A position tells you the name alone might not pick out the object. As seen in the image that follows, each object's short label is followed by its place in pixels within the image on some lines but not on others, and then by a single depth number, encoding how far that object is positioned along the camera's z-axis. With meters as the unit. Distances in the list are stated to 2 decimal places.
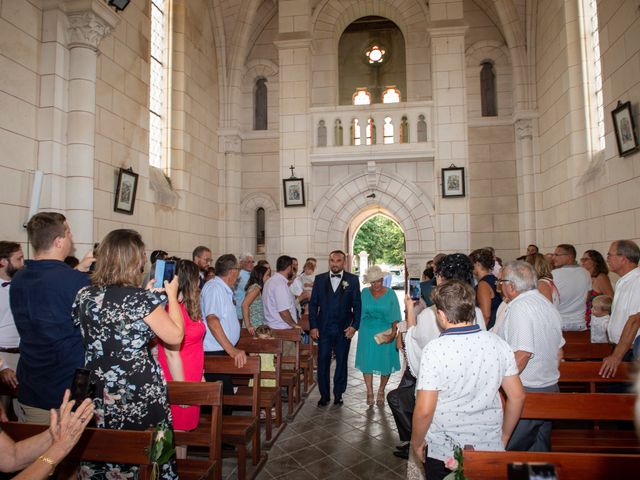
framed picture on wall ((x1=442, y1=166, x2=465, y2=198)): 10.17
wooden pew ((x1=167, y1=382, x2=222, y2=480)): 2.80
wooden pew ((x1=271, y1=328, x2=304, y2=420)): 5.12
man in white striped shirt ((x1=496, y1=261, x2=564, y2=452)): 2.86
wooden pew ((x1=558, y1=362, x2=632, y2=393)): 3.46
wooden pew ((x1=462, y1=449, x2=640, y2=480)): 1.71
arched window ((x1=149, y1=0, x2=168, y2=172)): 9.48
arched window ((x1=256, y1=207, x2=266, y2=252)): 12.79
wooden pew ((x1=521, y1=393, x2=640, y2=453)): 2.64
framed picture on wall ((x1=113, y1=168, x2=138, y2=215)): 7.54
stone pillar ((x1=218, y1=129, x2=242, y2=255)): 12.25
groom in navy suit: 5.57
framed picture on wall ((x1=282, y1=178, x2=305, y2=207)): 10.71
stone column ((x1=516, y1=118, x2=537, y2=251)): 11.14
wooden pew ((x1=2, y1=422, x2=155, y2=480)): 2.02
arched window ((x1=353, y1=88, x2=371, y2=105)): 14.69
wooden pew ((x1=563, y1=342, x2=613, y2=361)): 4.20
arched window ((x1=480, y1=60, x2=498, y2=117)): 12.59
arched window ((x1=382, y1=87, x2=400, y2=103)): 14.43
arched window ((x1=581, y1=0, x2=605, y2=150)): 8.46
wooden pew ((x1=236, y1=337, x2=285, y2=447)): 4.32
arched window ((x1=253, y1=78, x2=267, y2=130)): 13.10
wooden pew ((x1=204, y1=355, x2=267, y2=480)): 3.70
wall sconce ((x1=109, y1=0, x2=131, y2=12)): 6.59
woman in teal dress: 5.50
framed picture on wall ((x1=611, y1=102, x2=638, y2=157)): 6.40
